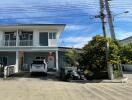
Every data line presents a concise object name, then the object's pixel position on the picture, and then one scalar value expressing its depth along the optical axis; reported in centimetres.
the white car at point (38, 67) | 1019
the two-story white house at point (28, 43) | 1188
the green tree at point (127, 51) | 1189
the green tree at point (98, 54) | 909
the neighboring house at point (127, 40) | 1879
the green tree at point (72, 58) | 973
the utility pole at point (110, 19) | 1004
